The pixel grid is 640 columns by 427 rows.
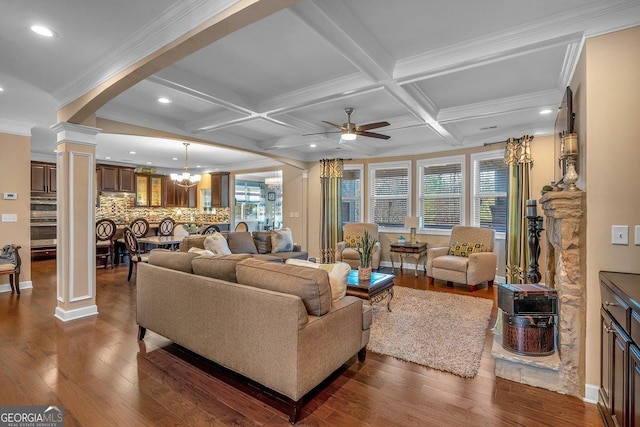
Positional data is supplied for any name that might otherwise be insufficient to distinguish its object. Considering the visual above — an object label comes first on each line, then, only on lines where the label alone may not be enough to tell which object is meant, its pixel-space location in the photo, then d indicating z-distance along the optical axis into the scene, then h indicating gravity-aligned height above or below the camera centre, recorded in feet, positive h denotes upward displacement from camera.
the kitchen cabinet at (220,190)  32.58 +2.14
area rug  9.14 -4.20
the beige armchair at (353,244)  20.53 -2.30
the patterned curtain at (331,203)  24.29 +0.63
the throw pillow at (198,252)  10.17 -1.37
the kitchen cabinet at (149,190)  31.32 +2.08
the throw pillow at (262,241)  20.10 -1.95
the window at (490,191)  18.86 +1.29
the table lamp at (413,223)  20.99 -0.80
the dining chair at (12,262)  15.34 -2.61
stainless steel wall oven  25.55 -1.38
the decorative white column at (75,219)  12.01 -0.37
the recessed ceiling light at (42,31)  7.79 +4.53
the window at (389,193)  22.74 +1.35
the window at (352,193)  24.77 +1.47
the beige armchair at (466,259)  16.65 -2.62
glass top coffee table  11.50 -2.88
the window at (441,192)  20.53 +1.34
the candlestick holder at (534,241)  10.48 -0.97
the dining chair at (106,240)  21.62 -2.11
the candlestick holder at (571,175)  7.47 +0.90
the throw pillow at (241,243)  18.28 -1.93
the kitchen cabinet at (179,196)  33.24 +1.58
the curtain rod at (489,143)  18.26 +4.08
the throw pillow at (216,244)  15.54 -1.69
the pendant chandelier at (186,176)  25.25 +2.89
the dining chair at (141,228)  24.00 -1.37
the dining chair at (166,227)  25.71 -1.43
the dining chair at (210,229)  24.87 -1.54
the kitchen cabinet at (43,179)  25.30 +2.52
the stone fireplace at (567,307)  7.38 -2.27
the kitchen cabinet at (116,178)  27.91 +2.90
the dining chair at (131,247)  18.71 -2.23
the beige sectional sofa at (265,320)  6.47 -2.60
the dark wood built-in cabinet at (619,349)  4.62 -2.29
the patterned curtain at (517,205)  16.53 +0.39
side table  20.15 -2.51
